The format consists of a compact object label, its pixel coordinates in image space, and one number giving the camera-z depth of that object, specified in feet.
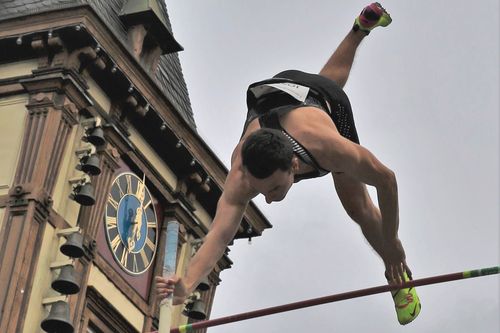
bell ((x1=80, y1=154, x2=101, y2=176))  74.55
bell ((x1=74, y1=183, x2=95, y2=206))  73.46
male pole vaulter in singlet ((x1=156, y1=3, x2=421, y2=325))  33.50
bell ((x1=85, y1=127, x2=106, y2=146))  75.61
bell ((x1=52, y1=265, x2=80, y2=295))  71.00
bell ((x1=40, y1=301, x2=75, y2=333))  69.72
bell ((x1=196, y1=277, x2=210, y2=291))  85.01
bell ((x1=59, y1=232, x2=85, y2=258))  71.67
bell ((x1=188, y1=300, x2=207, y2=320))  81.97
